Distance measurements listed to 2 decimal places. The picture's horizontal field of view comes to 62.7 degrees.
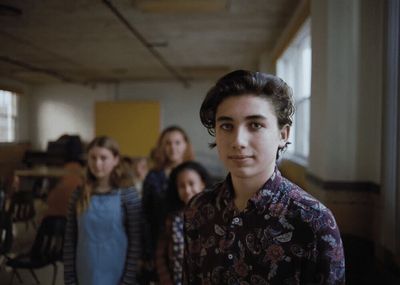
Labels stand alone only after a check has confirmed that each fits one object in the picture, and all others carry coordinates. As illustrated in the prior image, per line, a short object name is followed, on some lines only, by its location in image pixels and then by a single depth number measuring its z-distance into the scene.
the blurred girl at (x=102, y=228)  1.26
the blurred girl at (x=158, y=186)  1.36
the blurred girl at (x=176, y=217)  1.28
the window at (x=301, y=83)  2.17
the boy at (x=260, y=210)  0.56
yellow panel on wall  6.52
